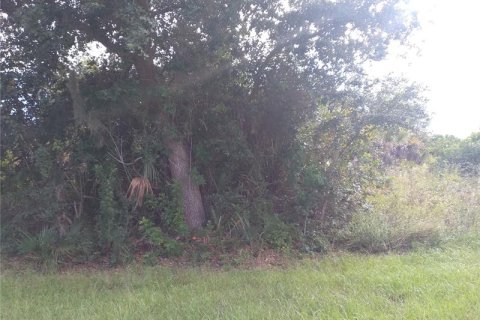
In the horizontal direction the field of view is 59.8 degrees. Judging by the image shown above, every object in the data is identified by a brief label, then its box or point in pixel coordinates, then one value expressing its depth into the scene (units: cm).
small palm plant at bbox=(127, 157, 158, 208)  769
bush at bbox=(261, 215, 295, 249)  771
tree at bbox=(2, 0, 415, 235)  690
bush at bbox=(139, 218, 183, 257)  729
